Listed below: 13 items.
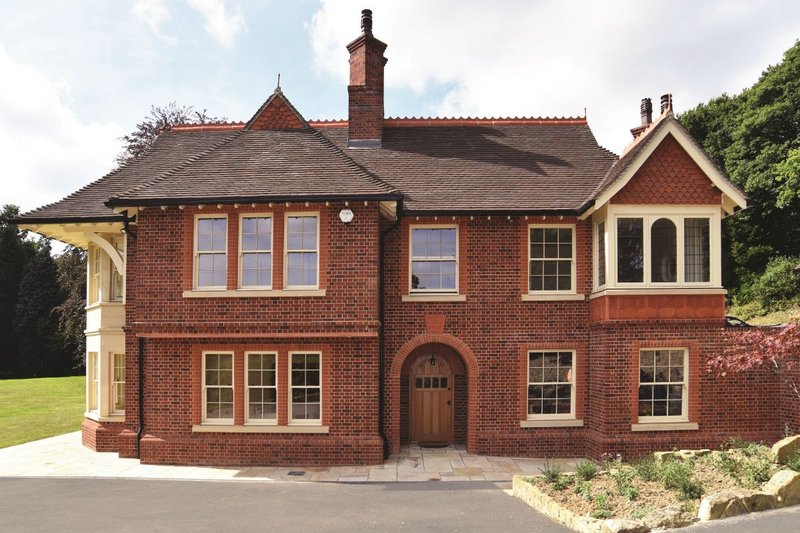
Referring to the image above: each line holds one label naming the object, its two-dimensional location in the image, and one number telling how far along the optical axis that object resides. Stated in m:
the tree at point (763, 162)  35.84
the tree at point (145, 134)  29.84
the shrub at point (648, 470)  10.91
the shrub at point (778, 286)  34.30
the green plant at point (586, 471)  11.20
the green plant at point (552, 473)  11.20
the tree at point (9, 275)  53.41
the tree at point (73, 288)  30.16
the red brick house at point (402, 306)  14.81
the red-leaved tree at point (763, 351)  12.82
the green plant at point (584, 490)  10.17
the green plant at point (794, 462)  10.64
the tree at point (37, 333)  52.31
